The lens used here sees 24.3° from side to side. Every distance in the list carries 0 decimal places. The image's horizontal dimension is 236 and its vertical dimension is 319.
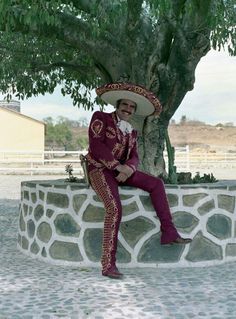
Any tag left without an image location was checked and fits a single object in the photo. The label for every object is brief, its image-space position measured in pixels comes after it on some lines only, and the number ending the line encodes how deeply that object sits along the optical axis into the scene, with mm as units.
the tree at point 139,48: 5312
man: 4797
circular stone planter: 5195
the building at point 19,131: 41062
